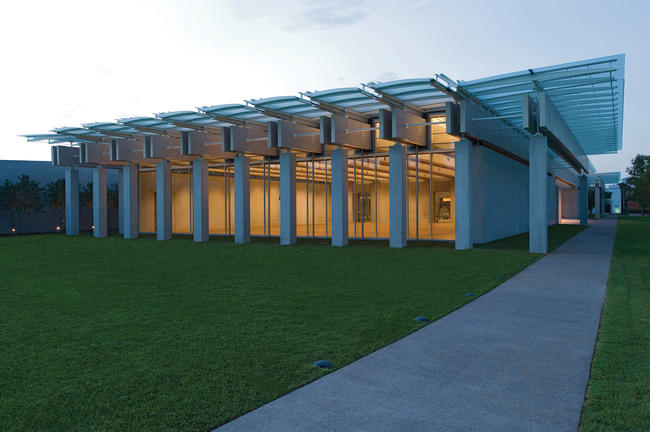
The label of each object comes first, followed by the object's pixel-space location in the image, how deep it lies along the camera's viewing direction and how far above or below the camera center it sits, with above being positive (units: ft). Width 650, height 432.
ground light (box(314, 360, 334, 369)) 15.72 -5.20
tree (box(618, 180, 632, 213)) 344.75 +11.93
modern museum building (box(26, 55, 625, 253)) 53.62 +9.18
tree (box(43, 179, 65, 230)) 113.19 +4.74
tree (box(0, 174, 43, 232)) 106.32 +3.44
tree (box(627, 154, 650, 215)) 162.97 +17.03
